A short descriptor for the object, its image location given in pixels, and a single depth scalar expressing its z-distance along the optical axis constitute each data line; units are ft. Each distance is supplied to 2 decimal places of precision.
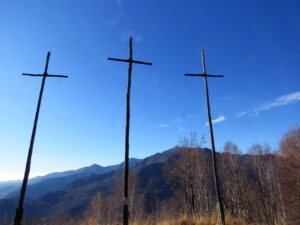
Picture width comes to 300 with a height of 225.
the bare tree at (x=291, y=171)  84.58
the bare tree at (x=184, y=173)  77.55
